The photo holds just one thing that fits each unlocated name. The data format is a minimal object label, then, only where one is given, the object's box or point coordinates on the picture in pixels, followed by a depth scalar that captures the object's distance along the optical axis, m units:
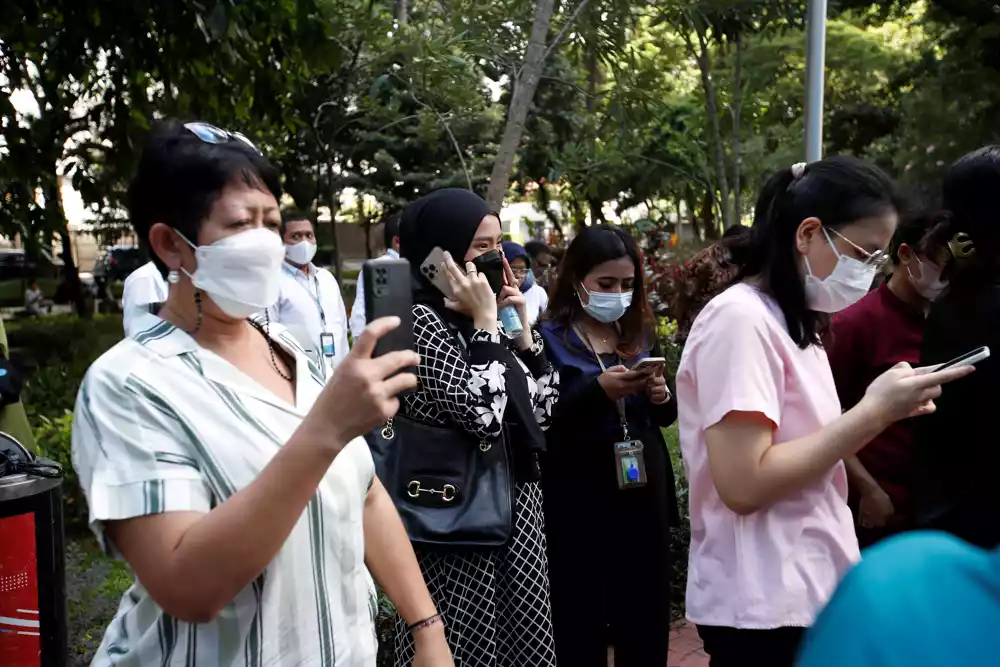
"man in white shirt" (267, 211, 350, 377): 5.54
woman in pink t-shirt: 1.96
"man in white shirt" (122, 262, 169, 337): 4.50
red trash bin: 2.75
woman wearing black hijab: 2.63
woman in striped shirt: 1.36
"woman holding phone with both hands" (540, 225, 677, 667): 3.19
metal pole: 6.23
